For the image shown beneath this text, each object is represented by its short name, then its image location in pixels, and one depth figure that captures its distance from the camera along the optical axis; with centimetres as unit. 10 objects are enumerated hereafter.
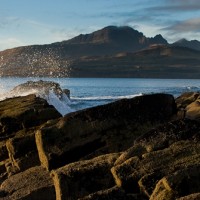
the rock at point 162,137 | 1255
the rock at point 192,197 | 953
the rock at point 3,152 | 1825
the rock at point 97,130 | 1517
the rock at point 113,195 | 1081
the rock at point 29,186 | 1330
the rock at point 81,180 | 1217
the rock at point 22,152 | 1655
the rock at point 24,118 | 2092
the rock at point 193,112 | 1766
